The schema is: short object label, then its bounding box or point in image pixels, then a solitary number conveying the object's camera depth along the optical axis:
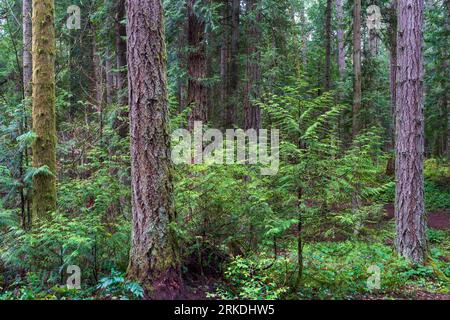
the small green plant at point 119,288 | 4.51
